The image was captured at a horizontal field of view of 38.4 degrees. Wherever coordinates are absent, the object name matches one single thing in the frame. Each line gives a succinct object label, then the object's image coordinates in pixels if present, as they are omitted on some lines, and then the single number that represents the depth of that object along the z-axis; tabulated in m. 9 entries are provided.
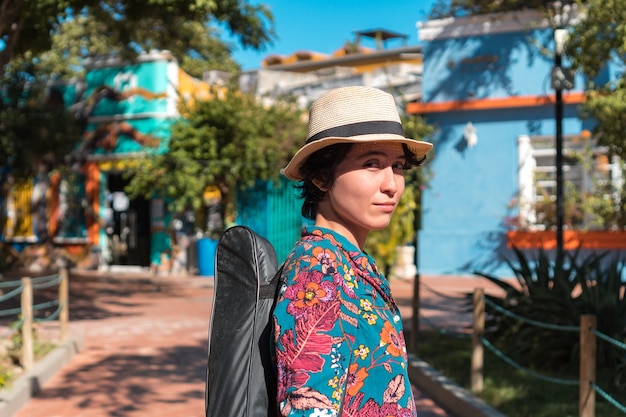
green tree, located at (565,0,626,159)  7.70
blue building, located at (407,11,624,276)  18.75
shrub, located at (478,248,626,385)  8.03
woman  1.92
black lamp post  9.78
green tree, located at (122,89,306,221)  19.44
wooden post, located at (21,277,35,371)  8.53
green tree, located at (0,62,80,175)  21.05
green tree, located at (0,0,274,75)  11.72
